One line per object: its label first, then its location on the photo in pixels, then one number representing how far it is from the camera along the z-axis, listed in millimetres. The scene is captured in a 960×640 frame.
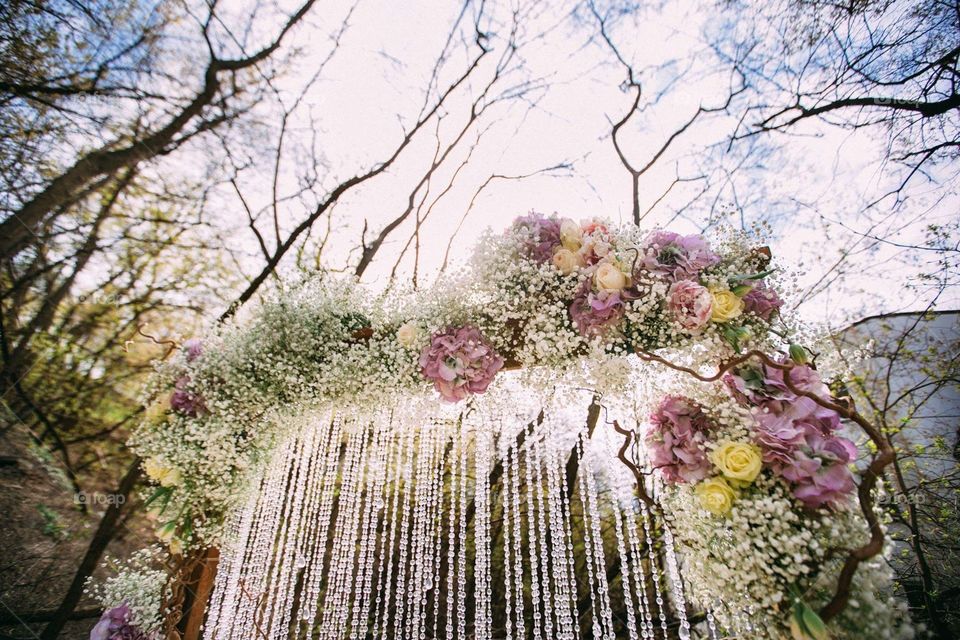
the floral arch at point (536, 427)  1181
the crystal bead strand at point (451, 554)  1903
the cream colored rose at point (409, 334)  1915
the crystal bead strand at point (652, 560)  1582
